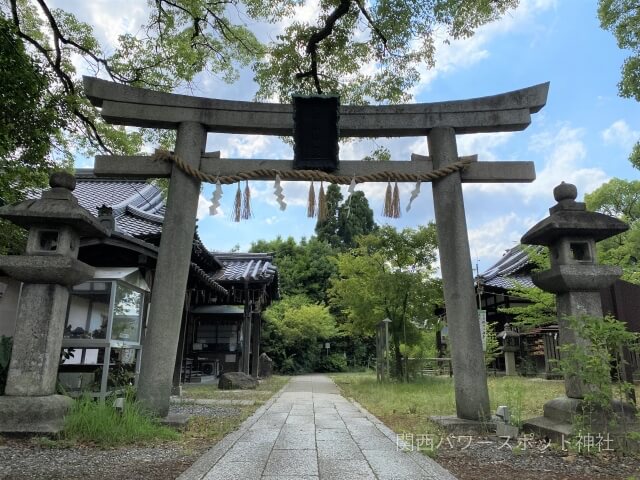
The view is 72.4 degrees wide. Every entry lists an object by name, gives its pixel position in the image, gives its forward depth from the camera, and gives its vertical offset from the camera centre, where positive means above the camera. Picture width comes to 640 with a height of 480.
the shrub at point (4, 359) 5.31 -0.14
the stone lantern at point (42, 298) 4.64 +0.57
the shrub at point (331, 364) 30.22 -0.90
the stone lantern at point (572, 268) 5.01 +0.96
